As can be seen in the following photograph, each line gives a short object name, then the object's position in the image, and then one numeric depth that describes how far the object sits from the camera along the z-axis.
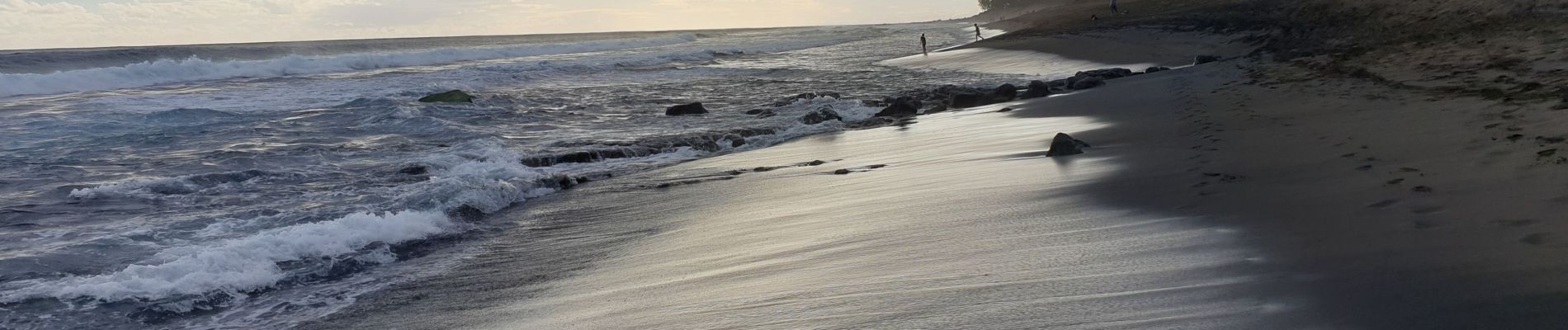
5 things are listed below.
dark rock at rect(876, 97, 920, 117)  13.83
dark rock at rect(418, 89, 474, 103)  19.88
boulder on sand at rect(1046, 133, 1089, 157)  7.67
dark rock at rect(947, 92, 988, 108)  14.20
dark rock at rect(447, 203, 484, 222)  7.55
